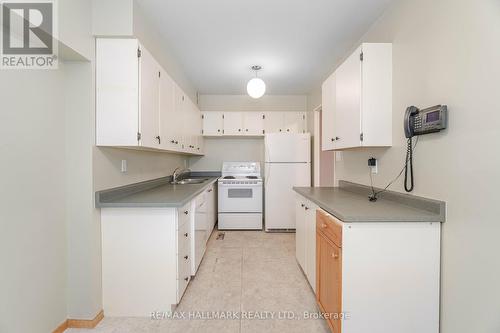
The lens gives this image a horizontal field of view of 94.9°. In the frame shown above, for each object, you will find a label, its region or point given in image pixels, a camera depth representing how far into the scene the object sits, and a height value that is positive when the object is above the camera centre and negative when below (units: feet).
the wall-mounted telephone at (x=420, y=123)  4.49 +0.87
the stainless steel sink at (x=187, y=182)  10.61 -0.92
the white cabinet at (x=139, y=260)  5.89 -2.50
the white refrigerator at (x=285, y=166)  13.23 -0.15
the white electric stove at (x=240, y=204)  13.32 -2.38
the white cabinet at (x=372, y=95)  6.12 +1.85
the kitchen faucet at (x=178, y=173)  10.82 -0.54
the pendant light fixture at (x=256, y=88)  10.17 +3.39
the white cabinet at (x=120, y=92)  5.73 +1.77
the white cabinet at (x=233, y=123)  14.44 +2.54
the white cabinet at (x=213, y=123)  14.40 +2.53
